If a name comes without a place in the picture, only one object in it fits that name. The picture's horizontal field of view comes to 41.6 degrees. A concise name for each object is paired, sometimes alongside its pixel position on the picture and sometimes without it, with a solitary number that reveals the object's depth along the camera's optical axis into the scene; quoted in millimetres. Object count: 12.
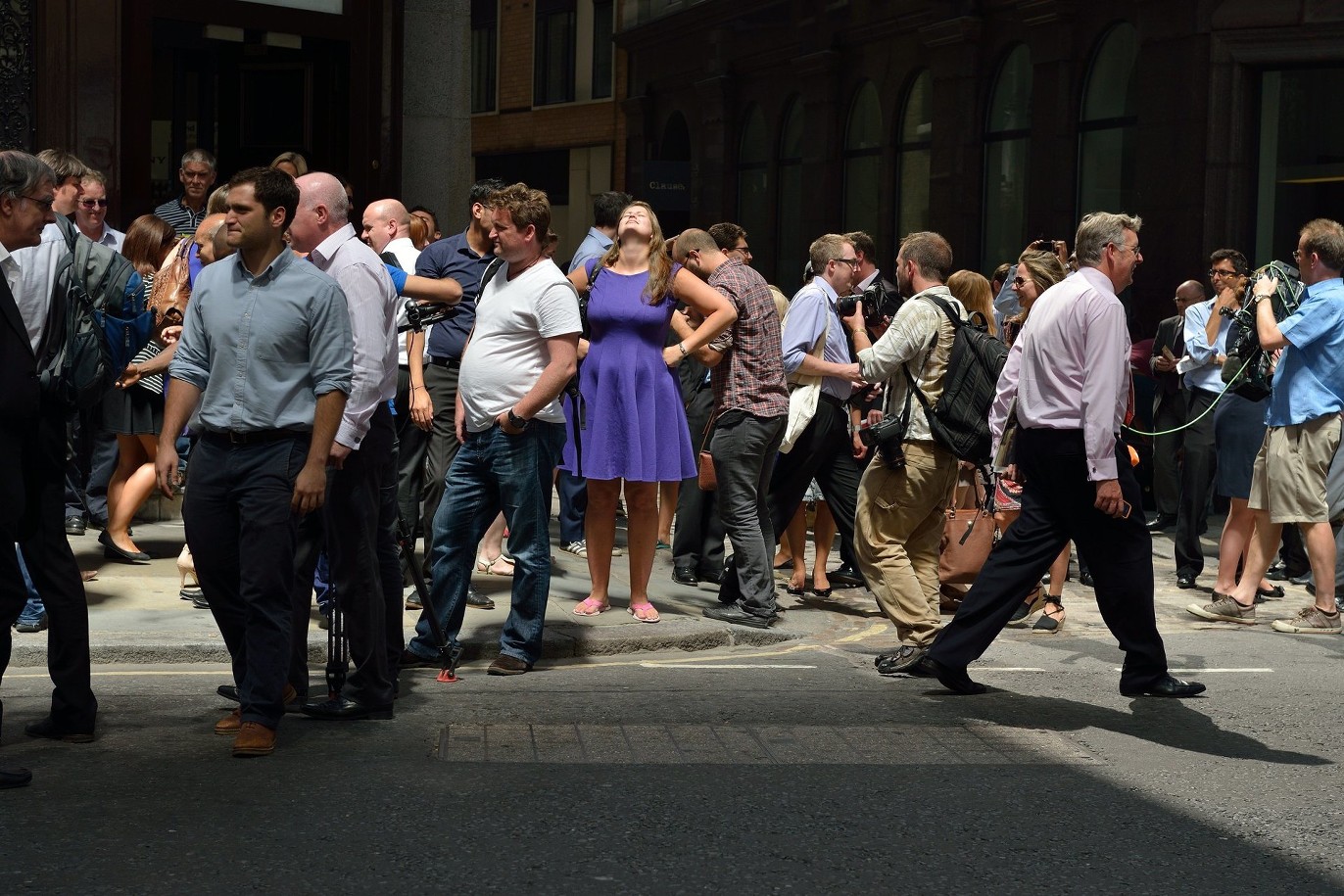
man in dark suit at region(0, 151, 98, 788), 5543
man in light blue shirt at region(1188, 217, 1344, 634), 9203
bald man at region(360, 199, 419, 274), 8938
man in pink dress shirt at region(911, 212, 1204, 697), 6758
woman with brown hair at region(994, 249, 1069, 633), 8641
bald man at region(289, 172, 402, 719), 6426
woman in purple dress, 8367
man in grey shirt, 5879
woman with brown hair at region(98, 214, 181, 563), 9508
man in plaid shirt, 8750
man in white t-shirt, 7277
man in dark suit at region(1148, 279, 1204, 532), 12750
